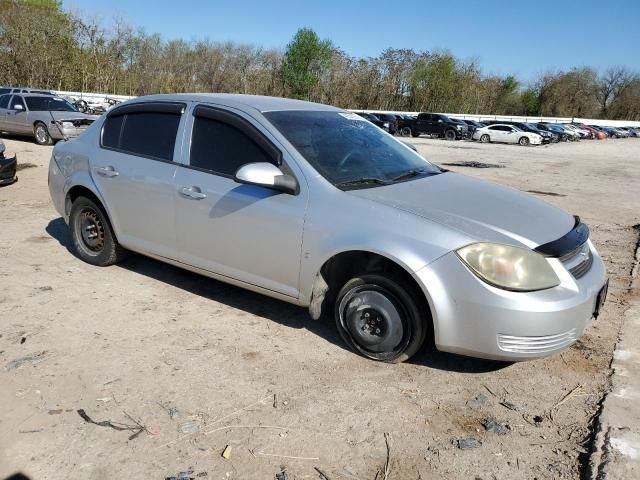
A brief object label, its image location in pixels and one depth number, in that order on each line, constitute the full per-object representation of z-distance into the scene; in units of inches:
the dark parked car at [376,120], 1386.0
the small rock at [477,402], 127.2
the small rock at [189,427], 113.4
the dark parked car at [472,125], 1539.1
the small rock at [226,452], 105.7
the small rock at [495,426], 117.6
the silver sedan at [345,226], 125.7
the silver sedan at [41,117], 610.9
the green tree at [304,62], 2743.6
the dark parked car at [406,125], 1556.3
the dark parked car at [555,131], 1707.7
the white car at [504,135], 1451.2
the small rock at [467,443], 111.8
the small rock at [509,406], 126.5
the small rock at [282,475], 100.2
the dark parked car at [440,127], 1515.7
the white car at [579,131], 1928.2
